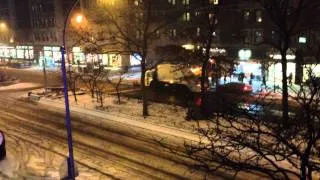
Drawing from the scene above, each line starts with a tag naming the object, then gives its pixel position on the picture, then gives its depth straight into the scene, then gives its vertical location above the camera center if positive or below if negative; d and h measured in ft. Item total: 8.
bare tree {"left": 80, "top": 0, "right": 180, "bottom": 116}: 67.57 +10.63
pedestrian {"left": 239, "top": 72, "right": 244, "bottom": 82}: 104.55 -3.99
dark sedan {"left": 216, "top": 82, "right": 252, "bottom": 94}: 86.54 -6.64
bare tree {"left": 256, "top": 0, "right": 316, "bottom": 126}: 54.83 +6.37
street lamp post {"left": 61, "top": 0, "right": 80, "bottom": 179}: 41.61 -12.15
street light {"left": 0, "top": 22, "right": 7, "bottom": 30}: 215.24 +30.19
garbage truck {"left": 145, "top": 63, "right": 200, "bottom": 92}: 87.05 -3.94
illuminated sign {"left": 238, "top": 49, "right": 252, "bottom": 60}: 117.69 +3.79
